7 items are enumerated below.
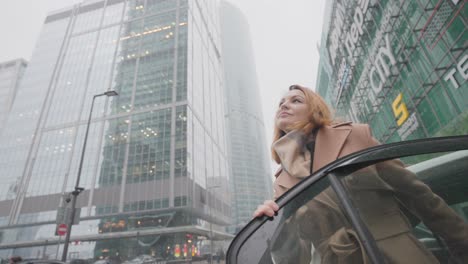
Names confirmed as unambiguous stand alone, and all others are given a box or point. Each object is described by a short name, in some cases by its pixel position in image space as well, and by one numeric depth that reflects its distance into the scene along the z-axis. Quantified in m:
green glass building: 10.91
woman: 0.98
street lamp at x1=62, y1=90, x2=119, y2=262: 10.31
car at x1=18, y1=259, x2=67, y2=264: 4.92
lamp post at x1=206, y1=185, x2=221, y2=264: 42.10
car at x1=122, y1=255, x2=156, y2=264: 22.34
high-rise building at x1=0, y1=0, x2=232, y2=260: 34.72
